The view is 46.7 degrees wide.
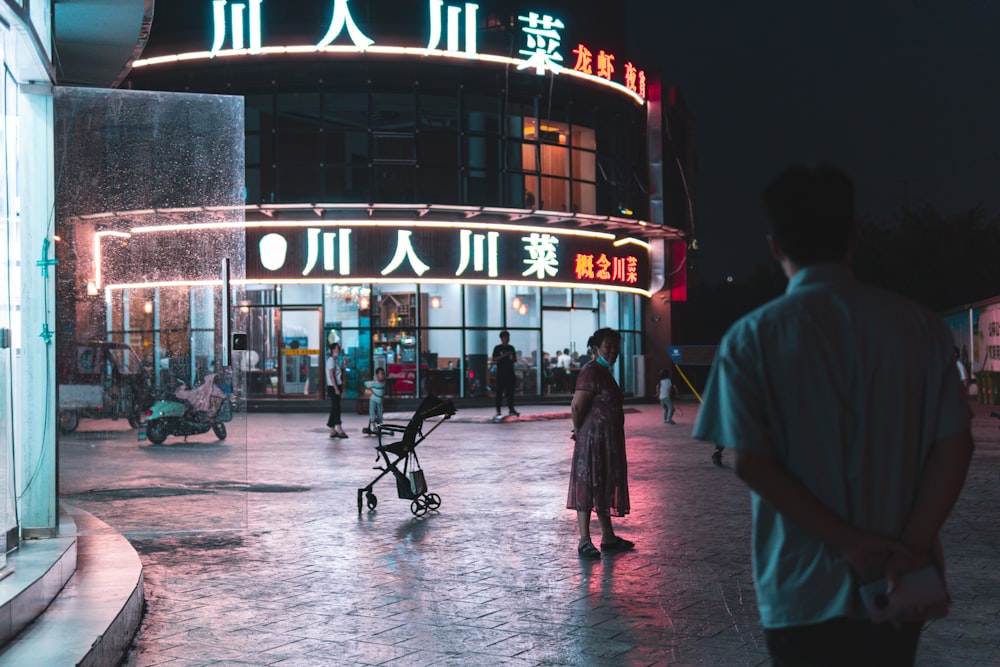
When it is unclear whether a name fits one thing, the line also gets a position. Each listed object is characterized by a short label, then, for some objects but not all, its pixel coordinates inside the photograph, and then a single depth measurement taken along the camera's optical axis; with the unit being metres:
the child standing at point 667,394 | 25.79
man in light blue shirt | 2.61
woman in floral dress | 8.77
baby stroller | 11.10
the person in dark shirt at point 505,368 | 25.12
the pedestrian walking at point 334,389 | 21.19
